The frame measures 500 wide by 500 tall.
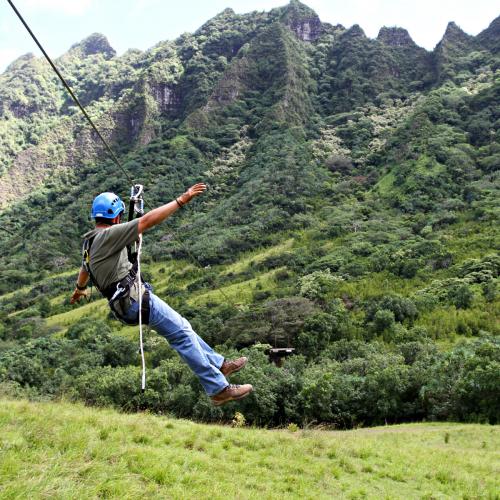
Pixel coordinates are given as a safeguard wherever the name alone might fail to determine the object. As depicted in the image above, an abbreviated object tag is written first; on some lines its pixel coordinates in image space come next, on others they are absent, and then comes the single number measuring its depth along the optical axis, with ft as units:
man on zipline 15.20
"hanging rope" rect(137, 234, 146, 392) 15.60
